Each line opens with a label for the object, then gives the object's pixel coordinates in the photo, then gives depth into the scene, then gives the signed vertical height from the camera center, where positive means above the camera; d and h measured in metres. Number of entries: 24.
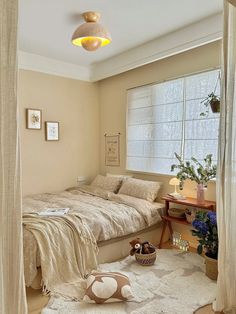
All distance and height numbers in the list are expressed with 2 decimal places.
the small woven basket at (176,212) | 3.25 -0.80
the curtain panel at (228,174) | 1.90 -0.17
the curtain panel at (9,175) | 0.88 -0.10
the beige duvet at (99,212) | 2.30 -0.76
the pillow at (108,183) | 4.13 -0.57
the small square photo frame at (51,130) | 4.30 +0.31
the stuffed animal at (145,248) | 2.84 -1.11
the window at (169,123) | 3.25 +0.38
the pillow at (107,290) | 2.13 -1.20
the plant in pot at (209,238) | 2.48 -0.86
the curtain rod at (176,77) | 3.15 +1.02
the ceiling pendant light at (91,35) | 2.54 +1.16
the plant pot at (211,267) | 2.50 -1.16
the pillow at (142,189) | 3.65 -0.58
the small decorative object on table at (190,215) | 3.05 -0.79
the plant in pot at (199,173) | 3.05 -0.28
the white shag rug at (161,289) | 2.06 -1.28
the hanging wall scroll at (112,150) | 4.61 -0.01
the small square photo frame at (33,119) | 4.06 +0.48
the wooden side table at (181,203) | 2.95 -0.65
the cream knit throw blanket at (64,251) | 2.30 -1.00
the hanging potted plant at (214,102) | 2.77 +0.54
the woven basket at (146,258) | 2.79 -1.20
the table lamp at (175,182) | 3.32 -0.42
